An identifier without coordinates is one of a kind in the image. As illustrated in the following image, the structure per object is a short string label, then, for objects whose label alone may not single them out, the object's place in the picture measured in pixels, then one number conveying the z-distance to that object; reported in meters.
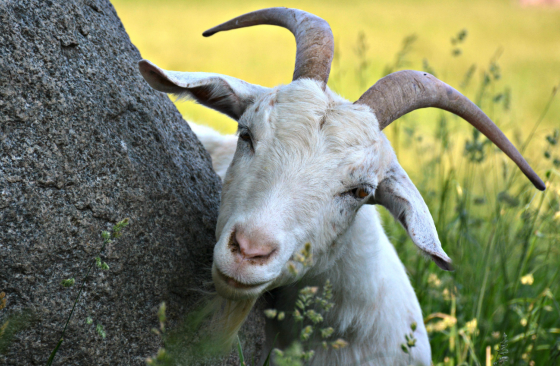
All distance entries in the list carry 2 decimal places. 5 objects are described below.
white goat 4.34
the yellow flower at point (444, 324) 6.02
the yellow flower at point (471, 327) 6.30
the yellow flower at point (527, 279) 6.40
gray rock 4.00
